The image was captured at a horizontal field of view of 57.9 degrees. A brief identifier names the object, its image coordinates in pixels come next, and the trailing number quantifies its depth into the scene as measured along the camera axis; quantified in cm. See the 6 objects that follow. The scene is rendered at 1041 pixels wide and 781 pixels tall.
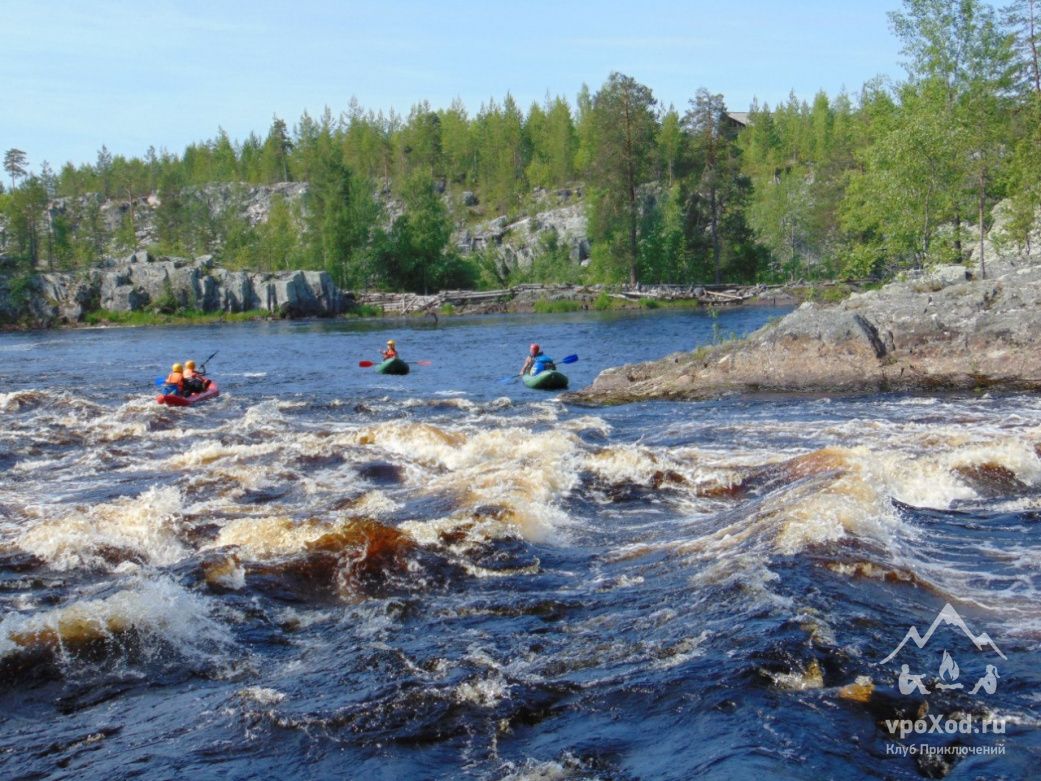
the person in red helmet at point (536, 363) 2611
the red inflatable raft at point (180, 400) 2411
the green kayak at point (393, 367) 3061
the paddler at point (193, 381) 2511
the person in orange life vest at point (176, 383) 2452
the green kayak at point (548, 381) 2544
